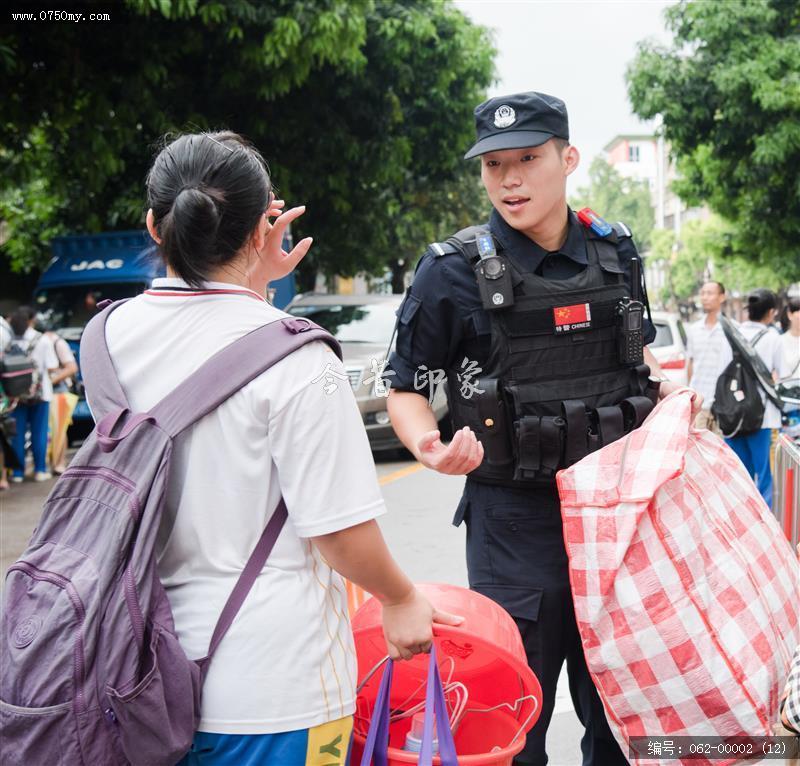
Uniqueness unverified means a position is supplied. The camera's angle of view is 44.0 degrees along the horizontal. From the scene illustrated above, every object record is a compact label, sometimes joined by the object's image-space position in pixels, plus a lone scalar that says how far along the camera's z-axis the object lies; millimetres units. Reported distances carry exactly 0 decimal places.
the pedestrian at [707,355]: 6980
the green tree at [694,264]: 24855
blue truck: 12117
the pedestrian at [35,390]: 9617
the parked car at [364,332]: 10266
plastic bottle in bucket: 1965
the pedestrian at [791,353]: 6793
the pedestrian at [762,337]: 6551
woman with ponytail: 1633
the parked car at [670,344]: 10305
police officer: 2449
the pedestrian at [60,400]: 10062
